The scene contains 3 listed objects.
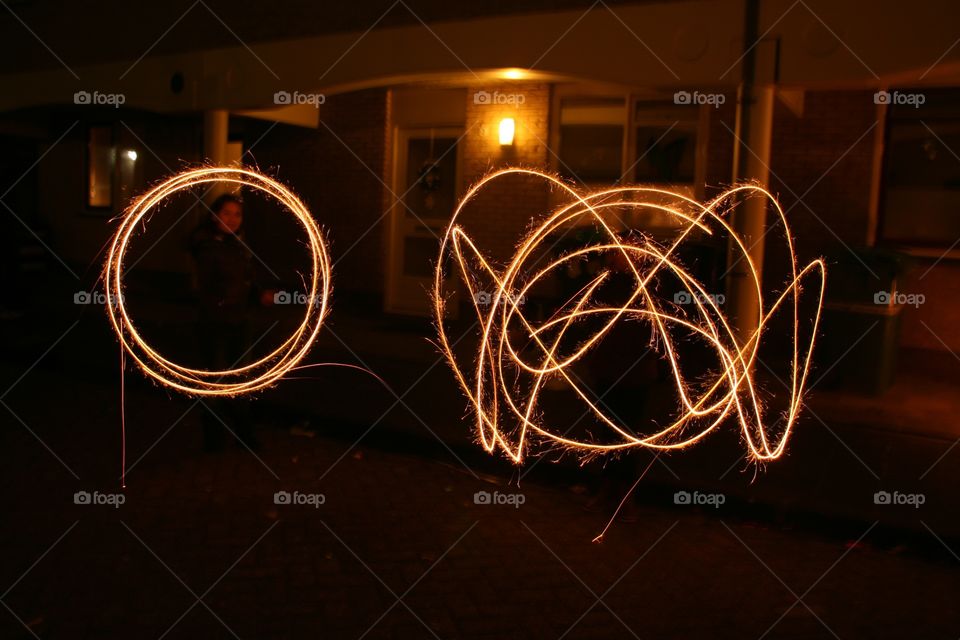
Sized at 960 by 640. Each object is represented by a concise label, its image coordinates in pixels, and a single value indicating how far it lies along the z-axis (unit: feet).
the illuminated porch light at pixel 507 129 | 39.58
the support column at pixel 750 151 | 26.37
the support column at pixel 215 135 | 40.04
